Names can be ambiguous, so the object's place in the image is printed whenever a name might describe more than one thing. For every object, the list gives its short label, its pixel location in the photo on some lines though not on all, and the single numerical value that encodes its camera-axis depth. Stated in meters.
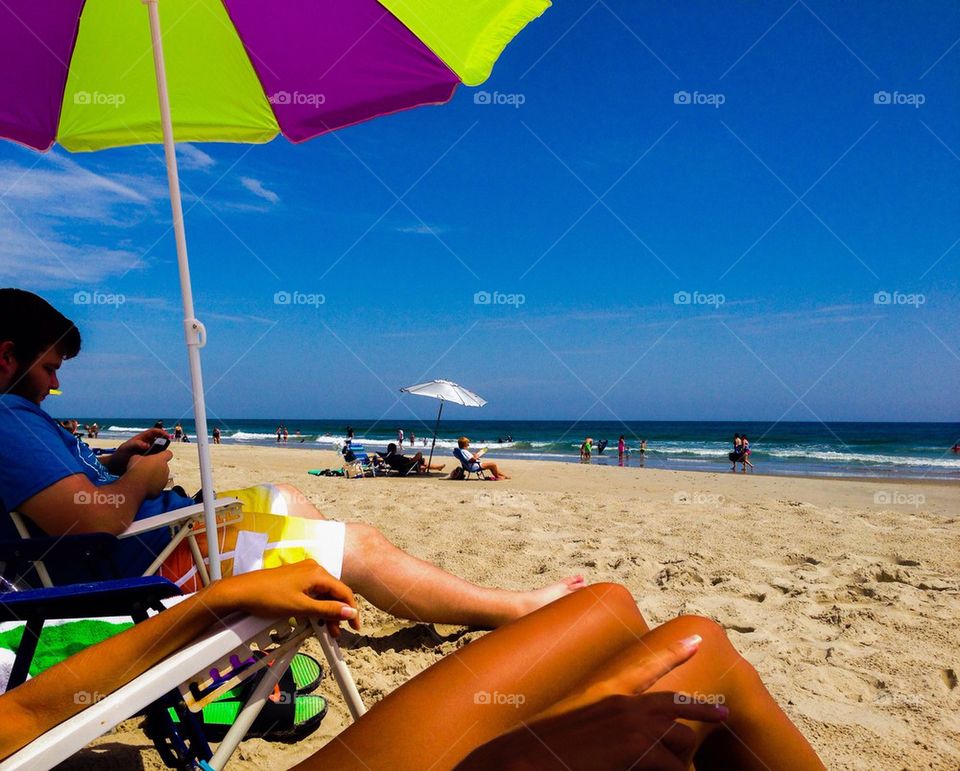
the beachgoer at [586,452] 22.18
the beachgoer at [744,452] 18.67
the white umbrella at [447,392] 16.08
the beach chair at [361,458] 14.78
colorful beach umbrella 2.42
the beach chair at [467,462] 13.60
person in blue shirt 2.12
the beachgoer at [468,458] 13.62
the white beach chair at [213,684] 1.04
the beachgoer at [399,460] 14.59
